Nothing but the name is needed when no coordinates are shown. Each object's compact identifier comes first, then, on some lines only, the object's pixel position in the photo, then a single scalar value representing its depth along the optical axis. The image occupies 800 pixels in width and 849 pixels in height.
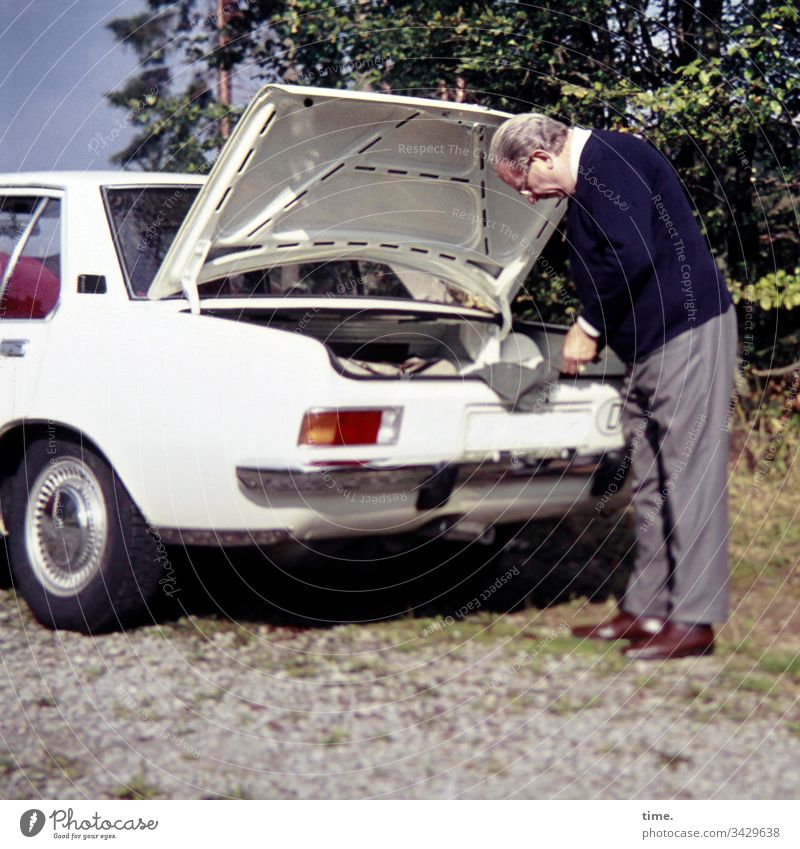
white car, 3.84
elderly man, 4.10
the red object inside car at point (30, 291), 4.54
